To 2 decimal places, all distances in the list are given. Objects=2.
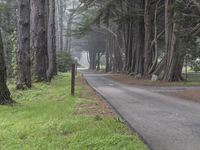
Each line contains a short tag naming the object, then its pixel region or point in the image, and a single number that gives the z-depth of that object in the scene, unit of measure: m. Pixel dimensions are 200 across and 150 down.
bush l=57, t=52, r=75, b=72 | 58.88
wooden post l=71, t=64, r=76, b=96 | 15.91
